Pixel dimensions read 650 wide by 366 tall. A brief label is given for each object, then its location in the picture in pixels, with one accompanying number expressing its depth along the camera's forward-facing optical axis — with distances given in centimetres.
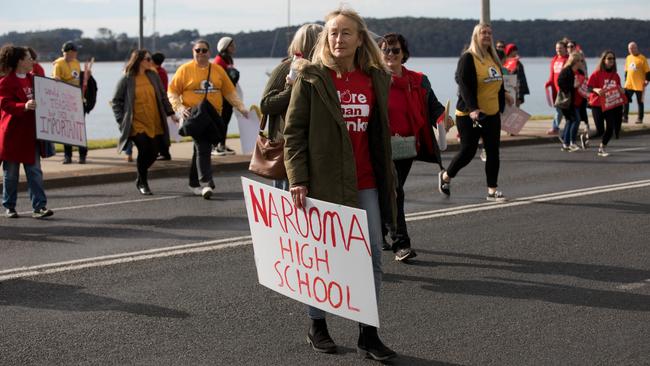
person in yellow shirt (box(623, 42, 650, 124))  2258
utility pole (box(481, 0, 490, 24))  1927
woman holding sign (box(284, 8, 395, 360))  549
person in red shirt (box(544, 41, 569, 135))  1962
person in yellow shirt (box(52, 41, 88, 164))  1545
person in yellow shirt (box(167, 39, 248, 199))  1180
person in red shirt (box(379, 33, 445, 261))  789
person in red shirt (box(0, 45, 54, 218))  1030
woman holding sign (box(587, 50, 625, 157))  1644
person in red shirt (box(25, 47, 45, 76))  1487
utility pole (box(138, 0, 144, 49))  1981
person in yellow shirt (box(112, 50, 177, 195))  1208
